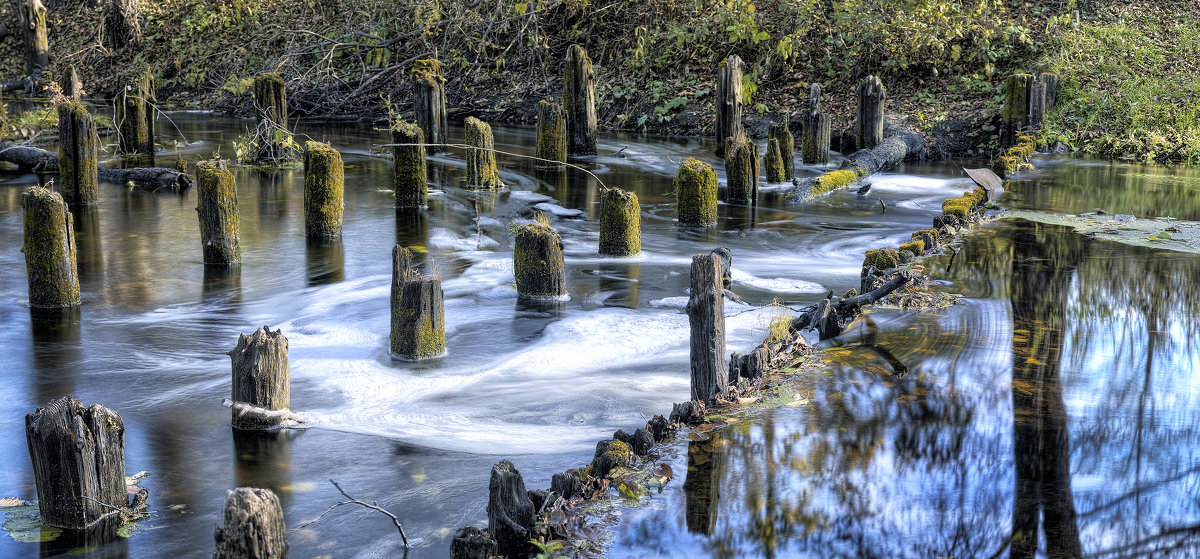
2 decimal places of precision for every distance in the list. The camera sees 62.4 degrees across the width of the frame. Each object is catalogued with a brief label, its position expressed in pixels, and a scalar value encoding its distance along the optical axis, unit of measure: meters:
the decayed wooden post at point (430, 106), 18.45
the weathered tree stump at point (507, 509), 4.39
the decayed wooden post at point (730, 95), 18.70
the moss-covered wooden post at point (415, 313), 7.47
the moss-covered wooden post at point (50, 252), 8.56
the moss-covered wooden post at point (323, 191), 11.59
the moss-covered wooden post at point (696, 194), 13.26
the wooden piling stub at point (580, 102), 19.02
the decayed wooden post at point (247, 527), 3.78
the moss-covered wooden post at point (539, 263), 9.29
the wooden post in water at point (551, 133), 17.53
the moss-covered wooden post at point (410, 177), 14.09
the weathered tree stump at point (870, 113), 19.62
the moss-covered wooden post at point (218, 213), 10.31
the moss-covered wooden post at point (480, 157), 15.56
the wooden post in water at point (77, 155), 13.55
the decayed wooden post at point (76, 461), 4.69
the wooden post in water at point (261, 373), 6.28
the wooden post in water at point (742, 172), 15.09
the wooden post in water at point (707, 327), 5.90
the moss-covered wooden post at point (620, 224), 11.23
